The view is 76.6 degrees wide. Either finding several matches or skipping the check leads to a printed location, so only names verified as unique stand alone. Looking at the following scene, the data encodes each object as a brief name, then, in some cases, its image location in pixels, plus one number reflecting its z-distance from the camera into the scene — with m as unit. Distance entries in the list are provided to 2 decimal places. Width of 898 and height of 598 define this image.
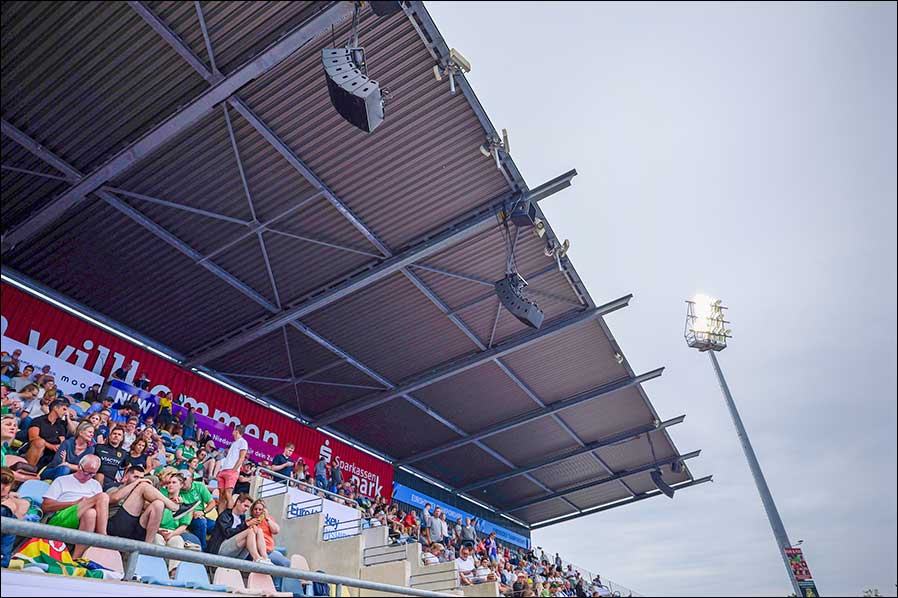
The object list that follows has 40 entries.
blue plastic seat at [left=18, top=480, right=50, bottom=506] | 6.24
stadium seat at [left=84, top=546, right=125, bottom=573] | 5.75
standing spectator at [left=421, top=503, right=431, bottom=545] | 16.30
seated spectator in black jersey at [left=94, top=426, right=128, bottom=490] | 7.50
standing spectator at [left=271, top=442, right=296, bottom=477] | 13.25
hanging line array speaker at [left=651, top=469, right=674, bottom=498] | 24.64
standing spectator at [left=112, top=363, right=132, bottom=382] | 13.77
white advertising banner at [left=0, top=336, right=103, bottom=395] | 11.88
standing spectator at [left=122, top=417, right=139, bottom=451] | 10.55
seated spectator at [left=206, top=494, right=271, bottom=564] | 6.96
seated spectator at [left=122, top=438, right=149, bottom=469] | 8.05
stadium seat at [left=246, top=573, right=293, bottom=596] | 6.76
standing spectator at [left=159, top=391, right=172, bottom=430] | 13.80
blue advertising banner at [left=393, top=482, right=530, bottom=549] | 22.08
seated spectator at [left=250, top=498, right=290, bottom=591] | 7.45
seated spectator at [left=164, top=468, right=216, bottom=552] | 7.42
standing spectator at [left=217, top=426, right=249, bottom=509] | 8.13
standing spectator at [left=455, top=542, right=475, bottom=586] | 11.41
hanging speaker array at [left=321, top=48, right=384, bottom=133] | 7.58
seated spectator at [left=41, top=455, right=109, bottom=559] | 5.55
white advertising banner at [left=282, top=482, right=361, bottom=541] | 11.63
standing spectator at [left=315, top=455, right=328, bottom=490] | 15.93
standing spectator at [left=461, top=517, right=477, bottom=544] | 18.06
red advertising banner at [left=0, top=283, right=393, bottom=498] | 12.38
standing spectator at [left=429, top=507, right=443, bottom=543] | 16.20
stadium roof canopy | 8.77
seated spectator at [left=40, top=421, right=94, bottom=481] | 7.07
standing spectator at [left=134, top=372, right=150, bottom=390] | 14.09
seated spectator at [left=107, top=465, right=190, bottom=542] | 5.86
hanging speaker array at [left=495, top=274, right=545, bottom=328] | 12.01
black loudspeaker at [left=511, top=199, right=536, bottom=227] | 11.40
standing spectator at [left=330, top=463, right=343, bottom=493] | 17.10
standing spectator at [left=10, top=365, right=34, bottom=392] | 10.84
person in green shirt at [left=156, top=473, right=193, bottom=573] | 6.73
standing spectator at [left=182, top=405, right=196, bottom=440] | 14.25
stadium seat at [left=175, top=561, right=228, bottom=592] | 6.14
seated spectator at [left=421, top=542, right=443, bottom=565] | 11.96
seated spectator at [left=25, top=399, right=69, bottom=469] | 7.60
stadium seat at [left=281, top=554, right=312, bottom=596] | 7.02
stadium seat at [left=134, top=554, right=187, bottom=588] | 5.86
